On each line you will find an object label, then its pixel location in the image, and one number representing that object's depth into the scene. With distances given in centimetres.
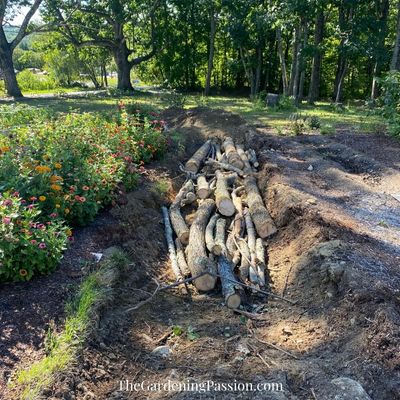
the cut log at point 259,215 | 526
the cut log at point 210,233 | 469
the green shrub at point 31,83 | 2779
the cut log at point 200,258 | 424
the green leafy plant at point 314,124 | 1080
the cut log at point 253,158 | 773
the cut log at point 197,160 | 759
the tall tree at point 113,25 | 1994
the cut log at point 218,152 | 823
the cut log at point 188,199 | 633
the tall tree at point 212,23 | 1923
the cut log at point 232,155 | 754
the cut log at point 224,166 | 724
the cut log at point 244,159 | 730
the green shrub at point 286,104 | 1513
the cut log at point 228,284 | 397
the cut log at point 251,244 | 437
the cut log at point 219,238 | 457
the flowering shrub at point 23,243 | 317
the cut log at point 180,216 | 526
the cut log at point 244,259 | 441
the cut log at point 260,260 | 437
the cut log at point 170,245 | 456
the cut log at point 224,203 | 574
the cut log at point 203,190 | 640
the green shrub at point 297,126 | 1003
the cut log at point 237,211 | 536
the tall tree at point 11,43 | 1850
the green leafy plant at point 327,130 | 1012
